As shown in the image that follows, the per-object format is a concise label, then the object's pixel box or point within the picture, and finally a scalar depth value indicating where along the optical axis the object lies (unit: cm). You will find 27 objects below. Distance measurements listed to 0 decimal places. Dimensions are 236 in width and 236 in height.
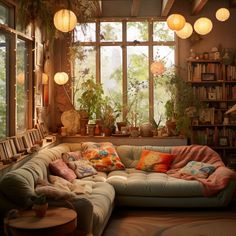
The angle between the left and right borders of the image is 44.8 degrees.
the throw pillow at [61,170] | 356
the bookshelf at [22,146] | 312
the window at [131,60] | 526
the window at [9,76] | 361
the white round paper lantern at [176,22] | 395
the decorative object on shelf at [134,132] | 486
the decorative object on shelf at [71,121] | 494
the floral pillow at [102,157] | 427
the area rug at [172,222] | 318
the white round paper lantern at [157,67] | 495
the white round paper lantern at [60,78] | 486
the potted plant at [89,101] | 494
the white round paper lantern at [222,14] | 446
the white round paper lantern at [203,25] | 423
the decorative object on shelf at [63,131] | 489
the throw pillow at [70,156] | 399
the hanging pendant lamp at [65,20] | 298
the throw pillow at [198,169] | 394
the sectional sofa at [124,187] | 272
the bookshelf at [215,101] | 505
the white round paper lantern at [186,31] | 442
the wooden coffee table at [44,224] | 214
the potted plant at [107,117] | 493
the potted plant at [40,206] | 231
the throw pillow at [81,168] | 391
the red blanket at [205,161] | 371
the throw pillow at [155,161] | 427
